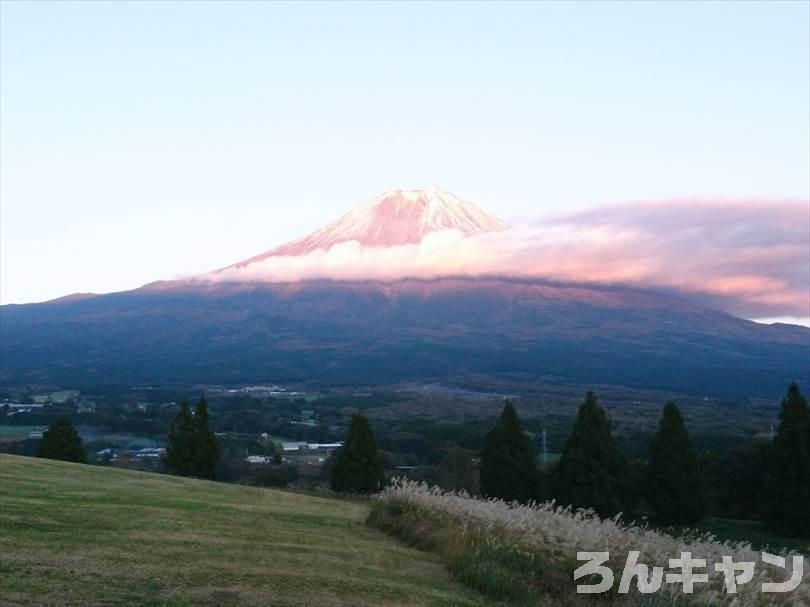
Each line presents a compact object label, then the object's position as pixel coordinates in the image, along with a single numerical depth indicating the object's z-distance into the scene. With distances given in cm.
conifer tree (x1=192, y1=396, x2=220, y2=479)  3453
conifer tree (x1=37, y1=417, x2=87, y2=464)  3281
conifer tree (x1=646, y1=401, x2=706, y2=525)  3203
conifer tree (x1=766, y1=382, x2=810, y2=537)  2966
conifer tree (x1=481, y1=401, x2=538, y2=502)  3369
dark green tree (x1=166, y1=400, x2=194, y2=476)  3444
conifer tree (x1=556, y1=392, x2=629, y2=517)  3167
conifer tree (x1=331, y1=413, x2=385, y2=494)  3344
